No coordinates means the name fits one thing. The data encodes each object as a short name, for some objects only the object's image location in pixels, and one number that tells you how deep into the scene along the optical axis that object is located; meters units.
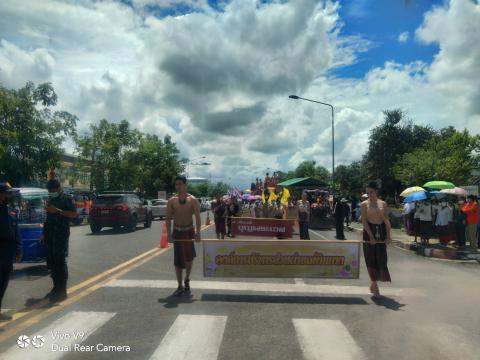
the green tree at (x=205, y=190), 129.95
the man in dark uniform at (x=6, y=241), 6.13
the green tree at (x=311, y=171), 128.30
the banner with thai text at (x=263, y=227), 16.17
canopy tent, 35.09
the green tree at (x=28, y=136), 23.78
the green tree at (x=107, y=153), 41.97
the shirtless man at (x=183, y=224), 7.64
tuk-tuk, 9.20
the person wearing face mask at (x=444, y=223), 15.70
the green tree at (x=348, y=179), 76.95
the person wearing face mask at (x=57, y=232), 7.27
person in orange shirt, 15.01
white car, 35.62
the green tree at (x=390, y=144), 56.44
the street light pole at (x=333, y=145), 35.53
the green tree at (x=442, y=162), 40.06
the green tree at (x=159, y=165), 62.12
